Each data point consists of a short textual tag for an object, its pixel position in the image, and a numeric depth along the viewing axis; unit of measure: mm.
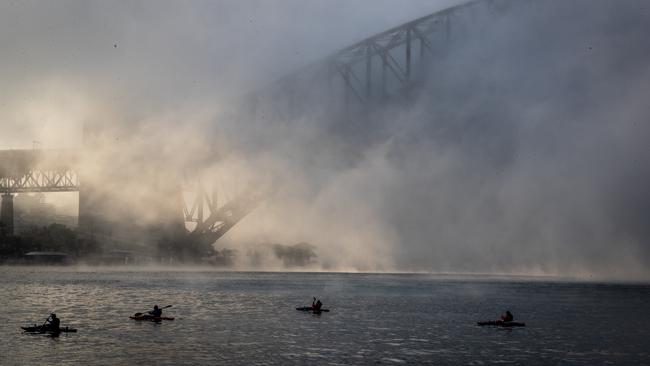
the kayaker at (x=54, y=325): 51000
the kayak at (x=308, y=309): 71500
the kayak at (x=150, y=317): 59553
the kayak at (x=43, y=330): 51188
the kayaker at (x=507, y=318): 61834
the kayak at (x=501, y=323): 61509
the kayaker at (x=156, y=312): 59812
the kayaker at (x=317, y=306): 70544
